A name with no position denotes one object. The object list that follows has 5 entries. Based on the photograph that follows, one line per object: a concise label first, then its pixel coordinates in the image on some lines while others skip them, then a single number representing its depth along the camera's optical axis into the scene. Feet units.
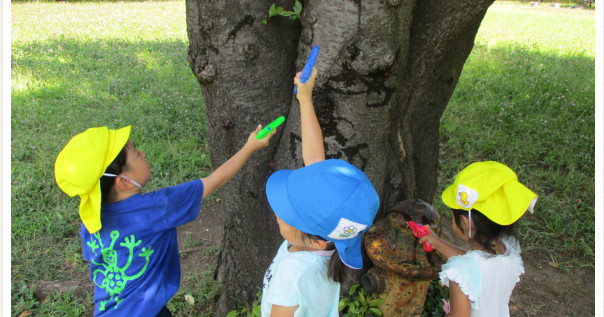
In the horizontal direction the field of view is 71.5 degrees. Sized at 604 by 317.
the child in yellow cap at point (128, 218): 5.19
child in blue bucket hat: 4.46
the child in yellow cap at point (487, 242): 5.35
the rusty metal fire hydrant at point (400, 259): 6.51
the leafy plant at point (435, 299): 7.87
